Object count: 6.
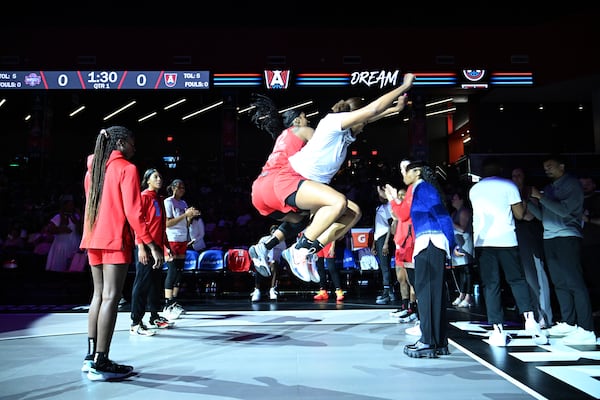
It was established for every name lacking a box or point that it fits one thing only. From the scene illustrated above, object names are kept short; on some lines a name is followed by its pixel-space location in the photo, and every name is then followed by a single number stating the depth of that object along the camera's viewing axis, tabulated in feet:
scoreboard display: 42.29
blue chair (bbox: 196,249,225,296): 29.58
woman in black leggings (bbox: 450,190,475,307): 23.43
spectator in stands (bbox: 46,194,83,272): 28.32
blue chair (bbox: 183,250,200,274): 29.48
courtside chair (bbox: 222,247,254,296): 29.63
